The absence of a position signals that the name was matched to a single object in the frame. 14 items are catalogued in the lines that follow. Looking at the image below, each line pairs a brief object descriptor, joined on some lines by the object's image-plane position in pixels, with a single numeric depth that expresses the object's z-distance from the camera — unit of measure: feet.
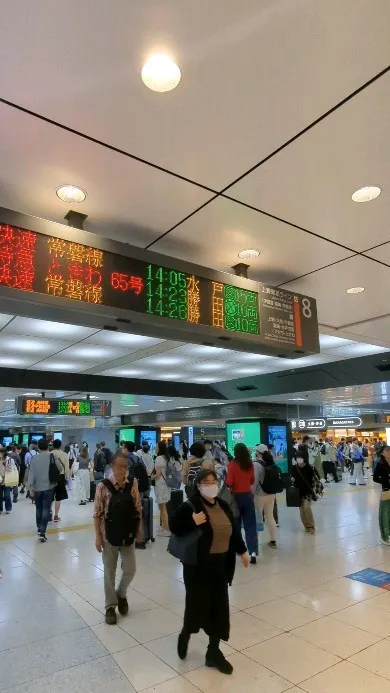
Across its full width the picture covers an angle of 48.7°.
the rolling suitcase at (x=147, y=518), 22.36
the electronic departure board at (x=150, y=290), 8.73
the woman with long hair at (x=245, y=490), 18.94
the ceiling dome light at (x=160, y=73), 6.32
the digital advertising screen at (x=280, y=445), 51.49
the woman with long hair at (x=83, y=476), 40.55
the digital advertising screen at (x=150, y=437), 75.77
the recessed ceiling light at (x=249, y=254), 12.88
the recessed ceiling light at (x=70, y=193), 9.46
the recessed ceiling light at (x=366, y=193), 9.64
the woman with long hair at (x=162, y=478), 25.28
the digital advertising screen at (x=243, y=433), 50.42
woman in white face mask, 10.43
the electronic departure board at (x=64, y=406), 33.76
